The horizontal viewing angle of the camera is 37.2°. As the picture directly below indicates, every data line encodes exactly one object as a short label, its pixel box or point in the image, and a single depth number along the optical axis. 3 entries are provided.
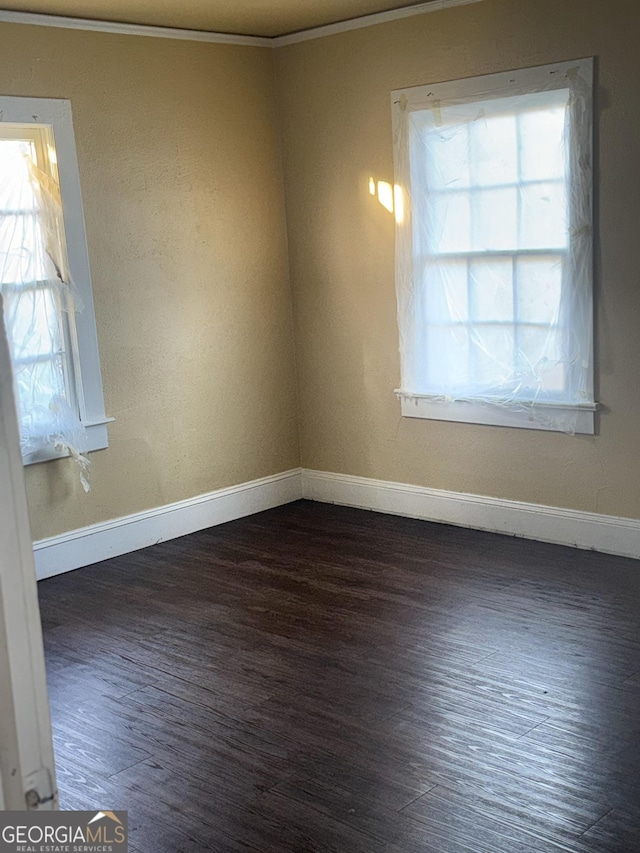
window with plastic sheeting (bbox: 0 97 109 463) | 4.38
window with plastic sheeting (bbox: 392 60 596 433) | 4.29
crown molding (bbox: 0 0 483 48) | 4.34
